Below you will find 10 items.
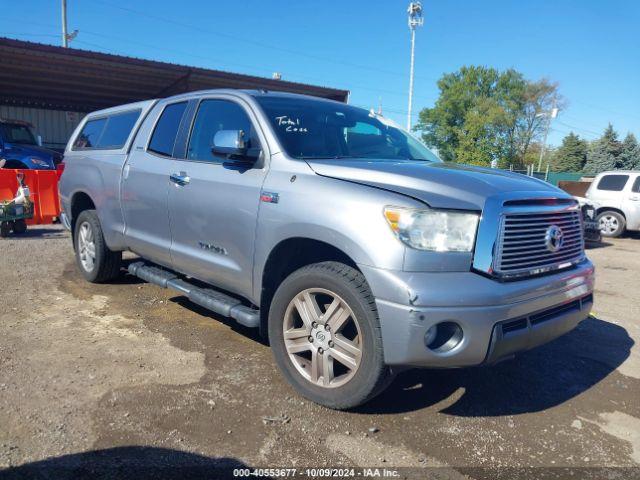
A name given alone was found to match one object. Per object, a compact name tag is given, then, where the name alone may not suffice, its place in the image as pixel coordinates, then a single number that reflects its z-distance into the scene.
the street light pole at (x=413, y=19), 36.41
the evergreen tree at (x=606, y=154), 47.28
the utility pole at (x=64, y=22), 33.00
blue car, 12.80
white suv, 12.41
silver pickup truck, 2.62
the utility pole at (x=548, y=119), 58.13
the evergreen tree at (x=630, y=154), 45.47
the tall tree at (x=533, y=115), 60.53
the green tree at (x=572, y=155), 61.16
